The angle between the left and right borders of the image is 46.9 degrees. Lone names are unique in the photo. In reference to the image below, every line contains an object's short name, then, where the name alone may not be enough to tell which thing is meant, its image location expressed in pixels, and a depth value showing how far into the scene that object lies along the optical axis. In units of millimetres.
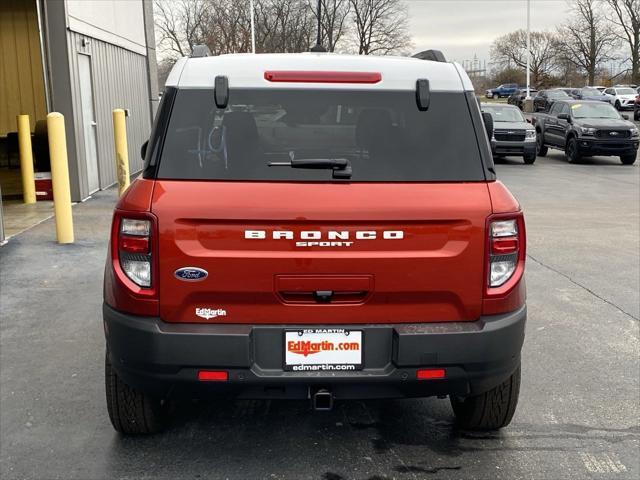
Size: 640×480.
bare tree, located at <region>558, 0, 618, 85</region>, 73750
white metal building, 12188
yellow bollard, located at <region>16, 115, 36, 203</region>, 12242
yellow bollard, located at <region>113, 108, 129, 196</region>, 11427
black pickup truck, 20516
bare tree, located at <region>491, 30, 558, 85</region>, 84375
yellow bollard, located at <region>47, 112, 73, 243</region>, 8953
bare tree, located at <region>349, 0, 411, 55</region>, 74188
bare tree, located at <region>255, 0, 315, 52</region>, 57594
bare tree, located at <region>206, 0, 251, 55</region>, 54969
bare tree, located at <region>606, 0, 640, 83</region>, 68500
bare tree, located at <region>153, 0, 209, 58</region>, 62906
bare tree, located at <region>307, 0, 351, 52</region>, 67250
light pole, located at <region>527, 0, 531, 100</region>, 48406
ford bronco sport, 3061
